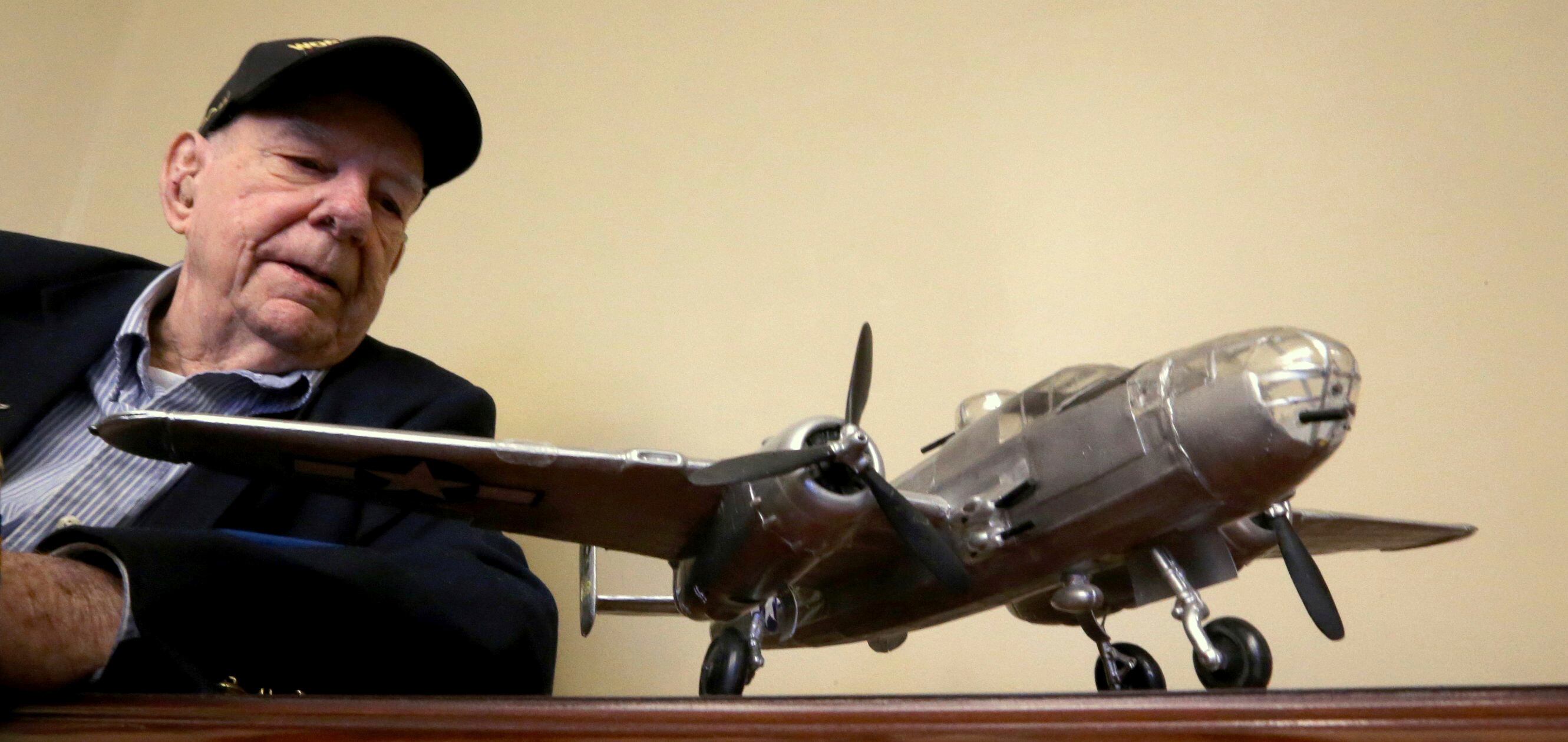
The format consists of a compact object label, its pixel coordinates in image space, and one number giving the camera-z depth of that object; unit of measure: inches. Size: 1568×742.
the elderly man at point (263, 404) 42.6
